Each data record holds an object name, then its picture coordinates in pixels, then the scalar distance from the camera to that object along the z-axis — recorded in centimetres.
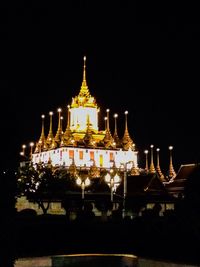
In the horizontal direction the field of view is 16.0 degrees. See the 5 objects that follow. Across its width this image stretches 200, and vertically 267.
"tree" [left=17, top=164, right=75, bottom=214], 4344
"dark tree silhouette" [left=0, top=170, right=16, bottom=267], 1500
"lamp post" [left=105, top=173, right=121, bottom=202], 3079
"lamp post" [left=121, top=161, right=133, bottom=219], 2780
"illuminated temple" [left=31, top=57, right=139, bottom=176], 8181
